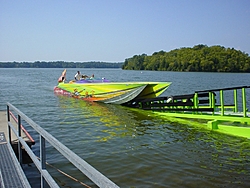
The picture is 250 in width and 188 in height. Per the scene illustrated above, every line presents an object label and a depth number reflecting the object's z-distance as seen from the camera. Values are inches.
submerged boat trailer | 378.3
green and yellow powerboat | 605.6
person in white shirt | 816.3
